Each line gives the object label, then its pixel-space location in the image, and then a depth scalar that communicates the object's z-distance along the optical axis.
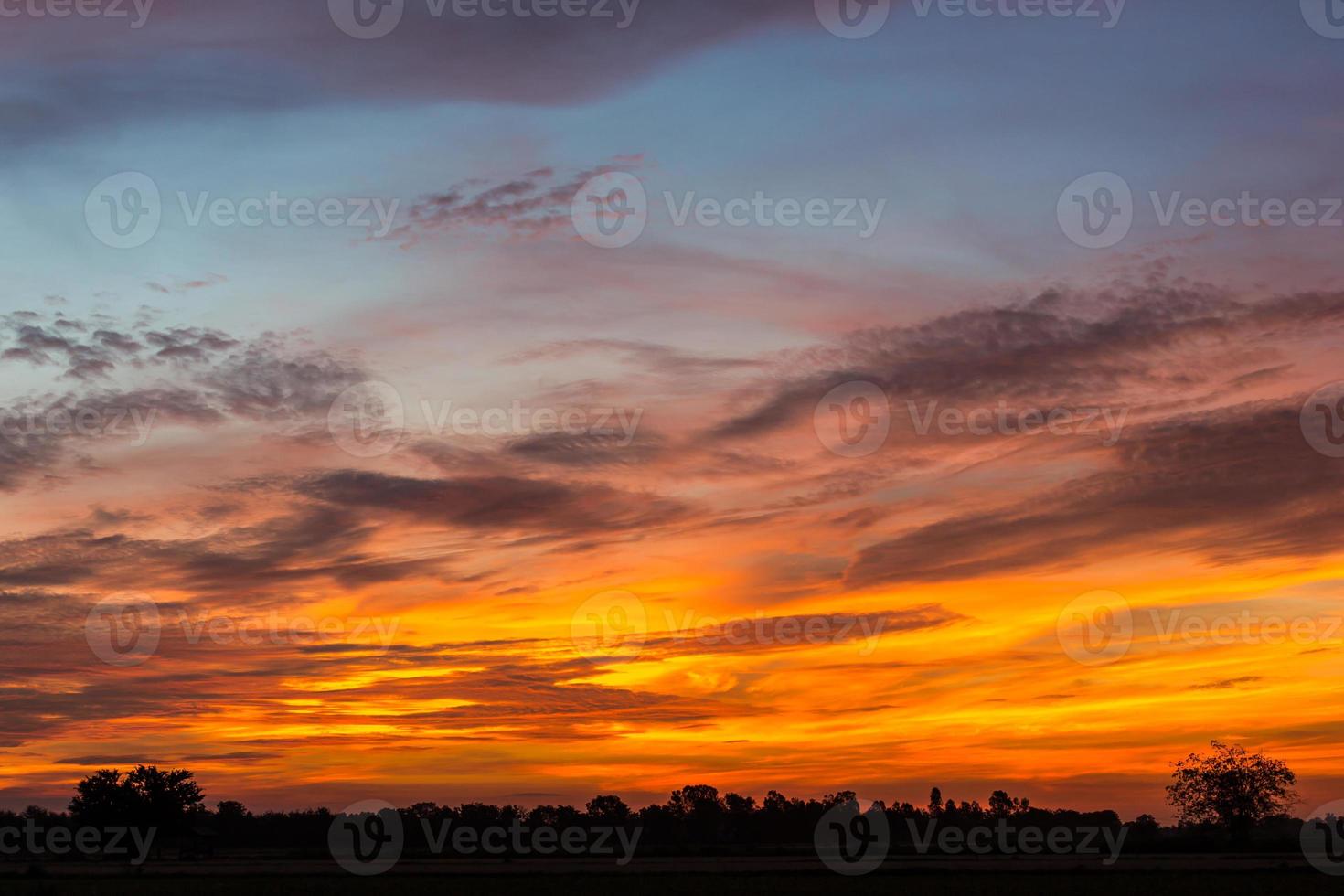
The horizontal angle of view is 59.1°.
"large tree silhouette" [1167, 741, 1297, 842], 156.25
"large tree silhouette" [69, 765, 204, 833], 137.75
